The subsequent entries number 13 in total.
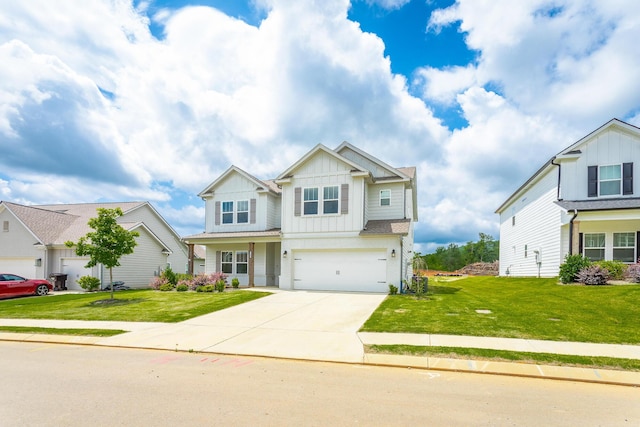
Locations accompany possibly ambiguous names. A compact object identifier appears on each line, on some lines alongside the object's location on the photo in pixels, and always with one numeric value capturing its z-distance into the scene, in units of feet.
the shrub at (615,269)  53.26
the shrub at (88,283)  73.15
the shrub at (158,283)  69.51
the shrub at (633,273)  50.60
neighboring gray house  78.79
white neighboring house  57.67
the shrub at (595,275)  51.01
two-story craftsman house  61.11
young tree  54.65
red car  64.75
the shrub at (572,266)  54.54
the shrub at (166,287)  67.36
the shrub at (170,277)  69.92
